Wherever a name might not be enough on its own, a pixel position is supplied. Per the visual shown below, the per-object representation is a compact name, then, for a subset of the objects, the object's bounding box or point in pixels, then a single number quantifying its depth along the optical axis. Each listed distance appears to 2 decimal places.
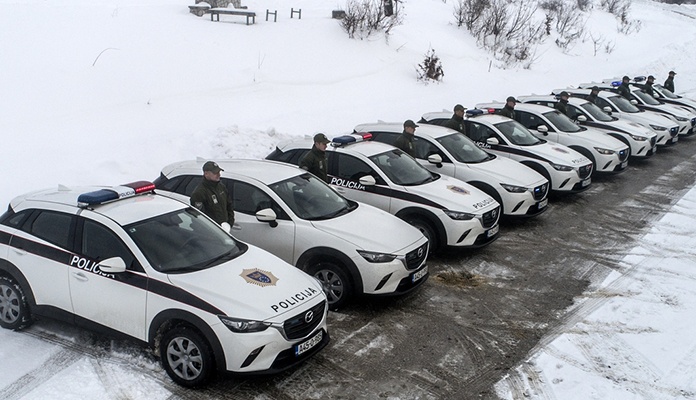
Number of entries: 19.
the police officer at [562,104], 15.64
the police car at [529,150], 12.46
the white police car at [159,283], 5.65
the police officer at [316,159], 9.38
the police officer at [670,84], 23.45
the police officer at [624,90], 19.56
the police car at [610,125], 15.79
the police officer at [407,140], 10.97
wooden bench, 20.59
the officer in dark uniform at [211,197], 7.68
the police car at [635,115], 17.49
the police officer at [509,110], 14.20
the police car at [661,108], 19.09
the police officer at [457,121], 12.52
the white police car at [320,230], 7.45
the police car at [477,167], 10.80
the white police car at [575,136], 14.14
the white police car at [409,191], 9.23
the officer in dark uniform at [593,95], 17.92
